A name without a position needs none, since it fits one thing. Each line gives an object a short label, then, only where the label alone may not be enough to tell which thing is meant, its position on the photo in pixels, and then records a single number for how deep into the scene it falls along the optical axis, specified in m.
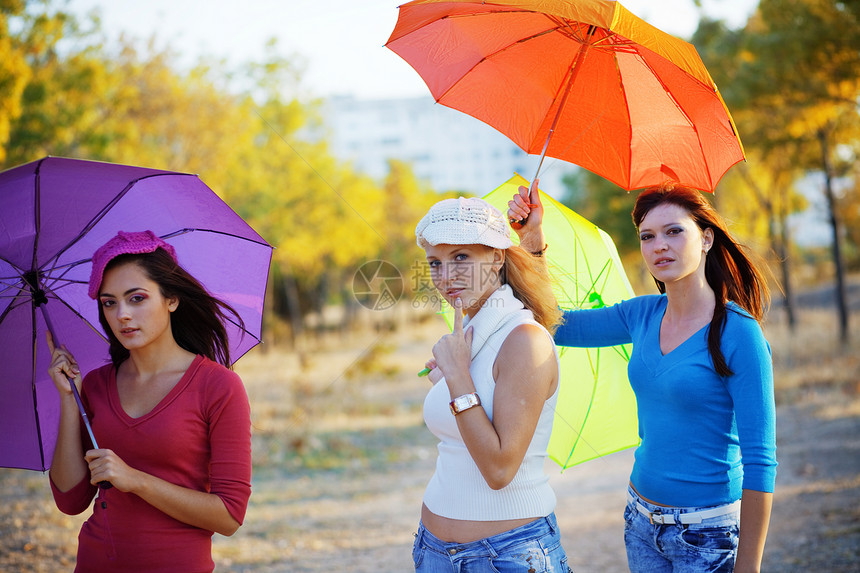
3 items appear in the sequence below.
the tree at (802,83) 12.34
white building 108.12
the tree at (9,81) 8.16
